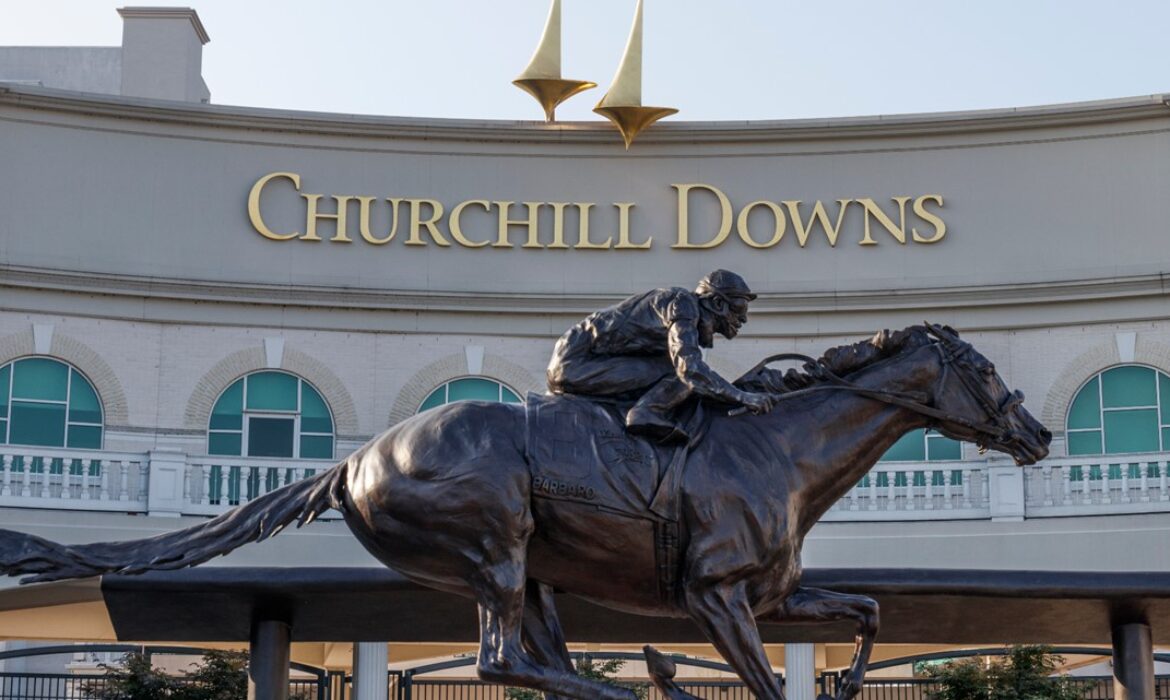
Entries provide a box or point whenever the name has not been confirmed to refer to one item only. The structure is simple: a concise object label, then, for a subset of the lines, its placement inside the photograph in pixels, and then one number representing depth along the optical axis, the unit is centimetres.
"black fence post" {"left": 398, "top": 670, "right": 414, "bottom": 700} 2289
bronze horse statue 859
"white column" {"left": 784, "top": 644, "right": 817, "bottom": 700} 2647
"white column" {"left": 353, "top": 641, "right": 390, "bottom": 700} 2664
